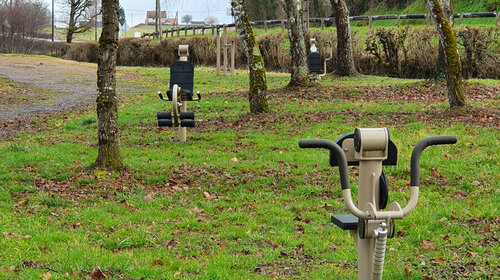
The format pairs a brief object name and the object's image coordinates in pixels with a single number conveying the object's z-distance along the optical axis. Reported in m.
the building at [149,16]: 155.38
